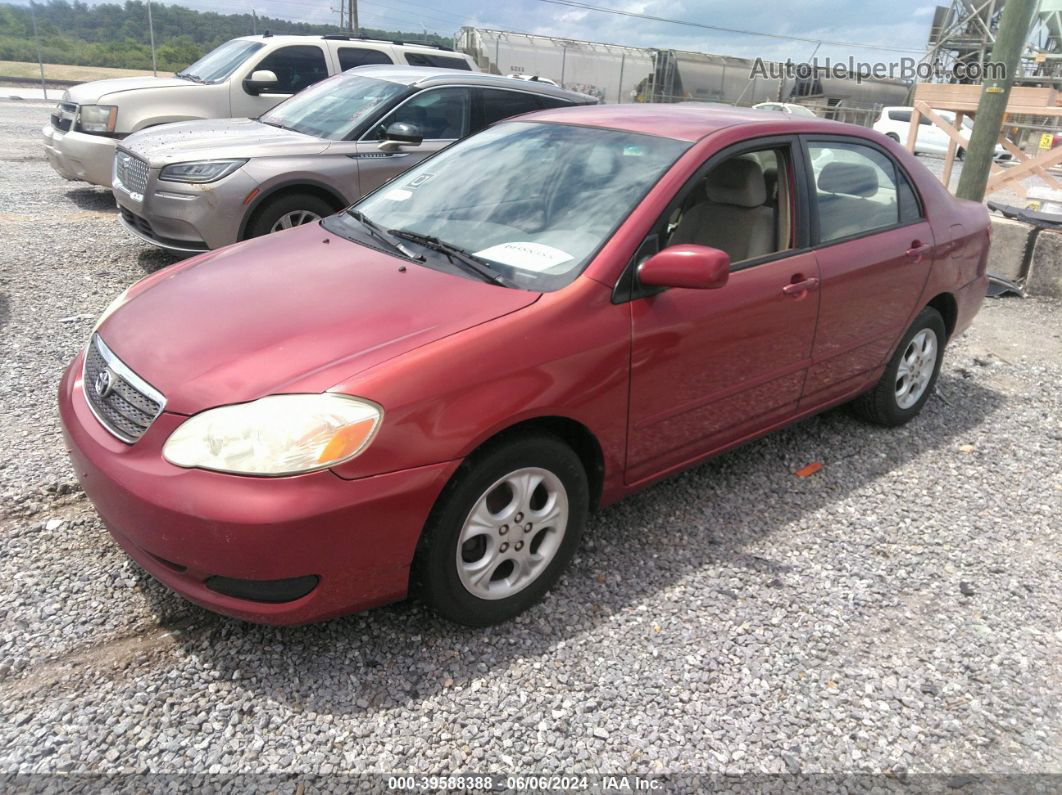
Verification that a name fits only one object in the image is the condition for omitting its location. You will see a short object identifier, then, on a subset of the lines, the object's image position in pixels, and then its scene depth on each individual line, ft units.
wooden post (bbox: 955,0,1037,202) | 20.67
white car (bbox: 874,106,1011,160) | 84.07
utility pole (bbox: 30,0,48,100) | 67.85
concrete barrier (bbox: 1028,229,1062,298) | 23.90
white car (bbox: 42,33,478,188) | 27.50
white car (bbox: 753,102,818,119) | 92.89
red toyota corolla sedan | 7.36
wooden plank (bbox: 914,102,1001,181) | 30.84
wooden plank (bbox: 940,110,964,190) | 34.40
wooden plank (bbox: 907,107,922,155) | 35.37
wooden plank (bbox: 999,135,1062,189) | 29.32
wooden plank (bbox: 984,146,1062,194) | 27.66
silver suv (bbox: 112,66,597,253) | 19.31
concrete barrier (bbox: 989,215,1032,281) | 24.70
